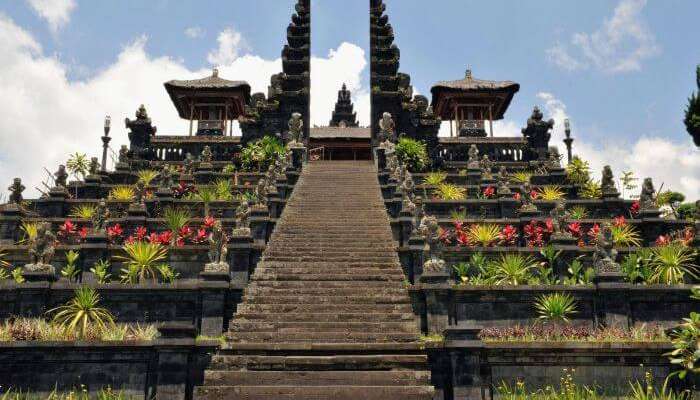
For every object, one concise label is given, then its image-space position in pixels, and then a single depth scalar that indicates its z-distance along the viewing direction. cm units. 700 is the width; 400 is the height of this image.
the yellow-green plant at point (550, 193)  1875
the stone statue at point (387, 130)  2272
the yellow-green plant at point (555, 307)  1115
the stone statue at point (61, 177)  1855
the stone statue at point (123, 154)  2466
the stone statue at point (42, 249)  1160
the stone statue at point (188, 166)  2087
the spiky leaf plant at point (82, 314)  1045
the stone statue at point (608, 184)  1817
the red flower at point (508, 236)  1483
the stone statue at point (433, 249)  1117
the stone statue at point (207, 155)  2165
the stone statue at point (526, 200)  1554
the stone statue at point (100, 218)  1361
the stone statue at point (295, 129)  2225
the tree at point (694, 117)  2731
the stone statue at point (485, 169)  1890
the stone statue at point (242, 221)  1266
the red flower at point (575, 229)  1519
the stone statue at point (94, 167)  2188
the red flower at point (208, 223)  1510
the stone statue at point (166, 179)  1746
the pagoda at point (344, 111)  4584
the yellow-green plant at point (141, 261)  1266
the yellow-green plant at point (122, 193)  1900
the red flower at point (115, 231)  1484
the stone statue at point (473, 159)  2091
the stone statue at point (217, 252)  1134
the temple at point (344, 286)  937
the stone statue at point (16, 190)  1714
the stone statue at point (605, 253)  1155
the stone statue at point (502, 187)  1683
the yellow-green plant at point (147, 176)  2056
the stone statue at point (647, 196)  1636
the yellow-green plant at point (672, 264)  1250
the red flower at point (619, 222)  1582
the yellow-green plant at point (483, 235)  1434
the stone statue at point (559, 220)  1389
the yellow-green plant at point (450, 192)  1838
